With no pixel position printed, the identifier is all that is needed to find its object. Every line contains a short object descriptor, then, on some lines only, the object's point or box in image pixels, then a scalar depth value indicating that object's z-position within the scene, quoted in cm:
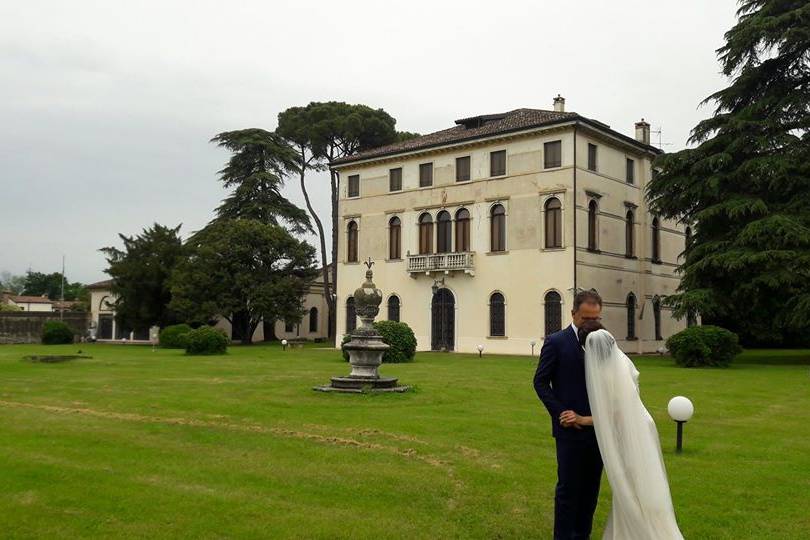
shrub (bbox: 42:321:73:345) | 4975
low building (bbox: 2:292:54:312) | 11176
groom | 536
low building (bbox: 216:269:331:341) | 5547
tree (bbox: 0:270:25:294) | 15064
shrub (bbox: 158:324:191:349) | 4125
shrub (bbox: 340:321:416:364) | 2790
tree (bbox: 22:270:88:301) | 12988
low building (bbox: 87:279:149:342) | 5749
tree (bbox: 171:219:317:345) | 4497
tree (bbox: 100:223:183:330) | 4869
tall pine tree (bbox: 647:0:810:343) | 2681
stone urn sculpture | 1658
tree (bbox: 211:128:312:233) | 5262
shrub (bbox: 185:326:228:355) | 3312
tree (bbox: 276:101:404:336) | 5394
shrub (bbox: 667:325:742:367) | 2625
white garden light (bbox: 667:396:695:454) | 991
